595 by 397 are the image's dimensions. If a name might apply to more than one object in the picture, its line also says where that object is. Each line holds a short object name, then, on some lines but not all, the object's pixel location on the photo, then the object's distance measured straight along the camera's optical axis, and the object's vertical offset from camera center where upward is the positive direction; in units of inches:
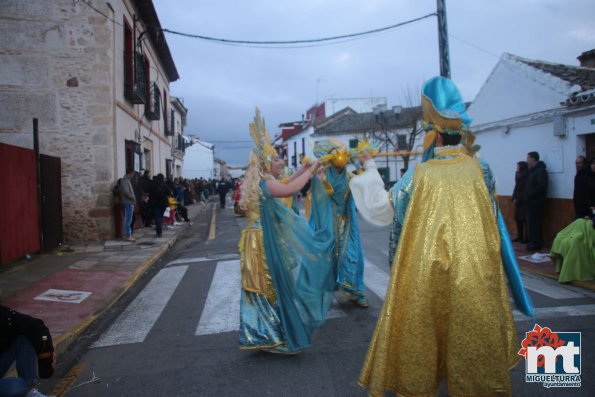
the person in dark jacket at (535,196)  336.2 -8.9
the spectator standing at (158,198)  468.8 -10.7
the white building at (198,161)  2301.9 +145.0
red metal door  304.0 -11.0
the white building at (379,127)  1184.8 +197.5
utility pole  449.5 +154.5
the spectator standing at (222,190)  1039.9 -5.7
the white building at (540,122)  331.3 +55.2
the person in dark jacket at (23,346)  106.7 -39.7
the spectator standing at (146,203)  526.9 -18.6
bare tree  1045.8 +173.2
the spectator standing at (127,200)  422.6 -11.4
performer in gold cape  89.7 -24.0
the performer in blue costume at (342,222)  198.5 -16.8
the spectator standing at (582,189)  260.8 -2.9
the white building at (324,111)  1930.4 +357.2
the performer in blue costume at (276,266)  145.0 -27.6
